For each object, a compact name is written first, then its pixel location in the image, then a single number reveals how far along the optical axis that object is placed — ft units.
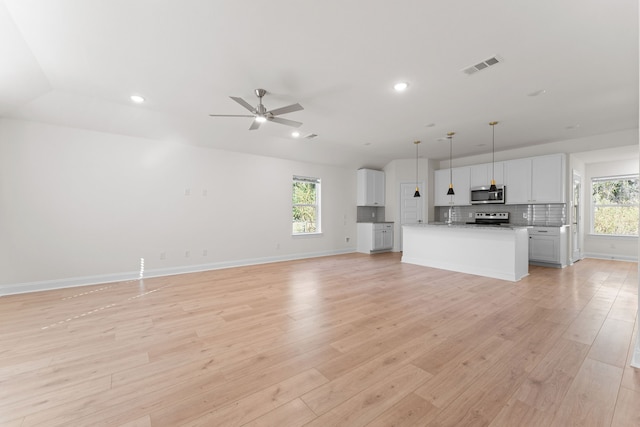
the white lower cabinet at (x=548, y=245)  18.58
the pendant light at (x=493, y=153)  16.83
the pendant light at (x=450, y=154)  18.15
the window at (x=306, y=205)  23.35
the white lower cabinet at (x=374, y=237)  25.29
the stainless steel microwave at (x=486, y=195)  21.24
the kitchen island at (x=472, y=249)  15.14
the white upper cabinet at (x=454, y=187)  23.74
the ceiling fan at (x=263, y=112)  10.69
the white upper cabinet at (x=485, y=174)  21.61
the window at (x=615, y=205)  21.43
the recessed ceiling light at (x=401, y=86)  10.99
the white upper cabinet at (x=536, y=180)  18.78
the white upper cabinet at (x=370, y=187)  26.17
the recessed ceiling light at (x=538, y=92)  11.51
